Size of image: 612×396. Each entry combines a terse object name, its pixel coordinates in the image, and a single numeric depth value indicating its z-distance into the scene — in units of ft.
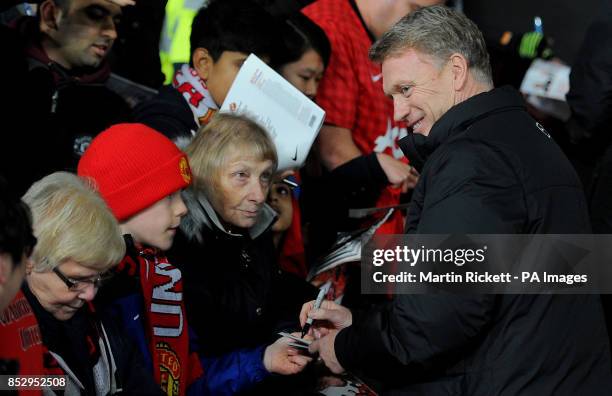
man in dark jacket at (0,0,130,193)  22.00
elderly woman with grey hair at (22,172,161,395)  14.76
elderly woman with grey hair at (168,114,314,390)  20.24
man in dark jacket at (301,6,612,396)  15.87
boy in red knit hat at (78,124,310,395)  18.07
